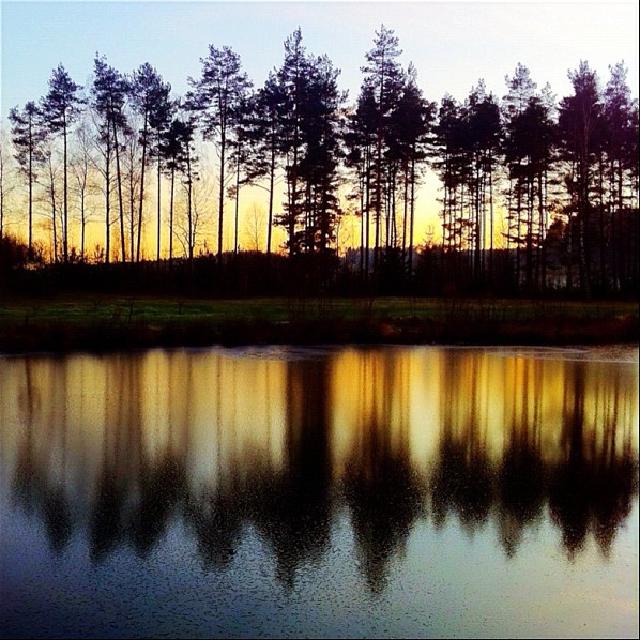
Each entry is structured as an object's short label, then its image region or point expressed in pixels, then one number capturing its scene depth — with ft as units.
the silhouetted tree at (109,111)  130.52
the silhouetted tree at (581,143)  142.41
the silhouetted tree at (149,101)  141.18
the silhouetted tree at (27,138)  123.44
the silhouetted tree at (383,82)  153.07
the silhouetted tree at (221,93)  147.02
